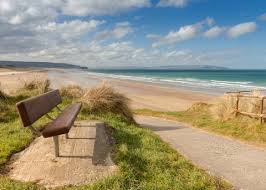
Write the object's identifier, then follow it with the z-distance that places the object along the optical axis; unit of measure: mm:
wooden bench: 2733
